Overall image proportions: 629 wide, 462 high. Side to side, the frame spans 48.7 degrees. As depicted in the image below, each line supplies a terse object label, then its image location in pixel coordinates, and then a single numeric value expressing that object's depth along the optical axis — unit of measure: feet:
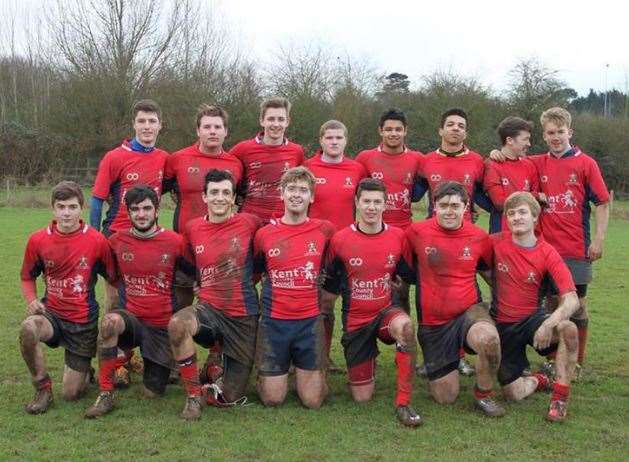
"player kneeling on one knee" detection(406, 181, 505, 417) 16.81
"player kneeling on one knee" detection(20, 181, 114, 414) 16.83
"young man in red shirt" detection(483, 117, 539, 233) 19.30
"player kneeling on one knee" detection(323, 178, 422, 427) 16.92
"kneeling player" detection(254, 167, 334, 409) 16.89
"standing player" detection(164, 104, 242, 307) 19.34
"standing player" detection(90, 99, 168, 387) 19.07
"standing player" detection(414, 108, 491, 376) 19.15
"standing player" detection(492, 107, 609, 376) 19.36
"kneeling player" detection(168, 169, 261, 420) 16.84
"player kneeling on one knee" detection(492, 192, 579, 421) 16.65
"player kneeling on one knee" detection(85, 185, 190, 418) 17.10
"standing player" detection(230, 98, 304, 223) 20.03
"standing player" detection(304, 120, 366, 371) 19.24
